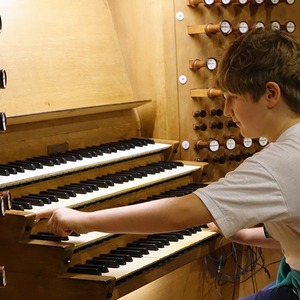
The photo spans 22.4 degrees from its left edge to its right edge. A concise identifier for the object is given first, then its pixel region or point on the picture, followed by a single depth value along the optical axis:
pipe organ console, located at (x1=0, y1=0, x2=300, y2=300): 2.68
